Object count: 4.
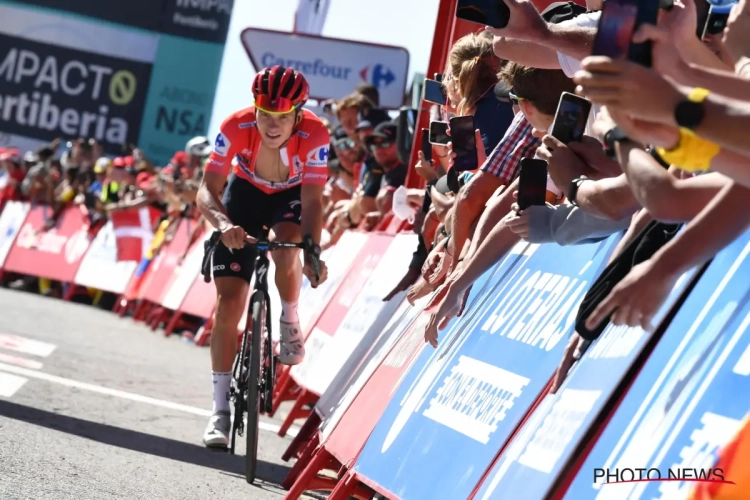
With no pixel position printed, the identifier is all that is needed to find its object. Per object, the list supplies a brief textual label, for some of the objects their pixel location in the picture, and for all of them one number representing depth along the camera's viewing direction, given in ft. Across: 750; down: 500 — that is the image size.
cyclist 47.04
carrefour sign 100.06
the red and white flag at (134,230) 129.40
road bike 45.87
